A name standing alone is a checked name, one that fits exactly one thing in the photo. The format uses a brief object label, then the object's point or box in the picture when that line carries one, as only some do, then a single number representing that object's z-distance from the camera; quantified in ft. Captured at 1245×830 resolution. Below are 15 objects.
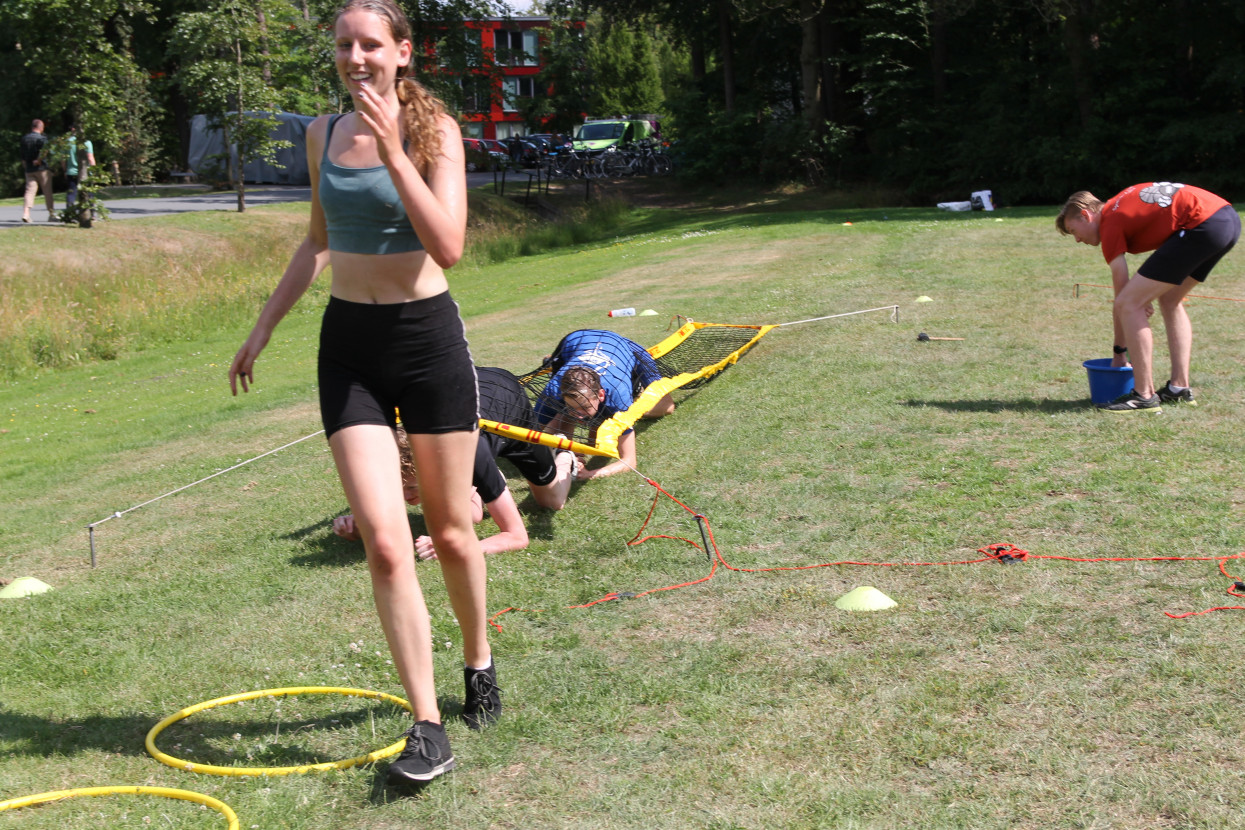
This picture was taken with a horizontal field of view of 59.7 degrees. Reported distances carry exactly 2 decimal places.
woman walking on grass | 9.76
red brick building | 242.78
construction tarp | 115.65
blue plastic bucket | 22.77
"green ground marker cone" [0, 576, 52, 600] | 16.99
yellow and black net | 18.38
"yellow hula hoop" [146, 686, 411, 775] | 10.84
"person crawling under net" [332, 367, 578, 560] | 16.67
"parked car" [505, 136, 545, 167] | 124.98
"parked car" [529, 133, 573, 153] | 130.93
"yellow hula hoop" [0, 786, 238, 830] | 10.36
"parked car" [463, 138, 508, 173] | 130.41
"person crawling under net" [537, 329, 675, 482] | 20.45
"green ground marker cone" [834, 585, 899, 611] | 14.03
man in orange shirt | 22.26
